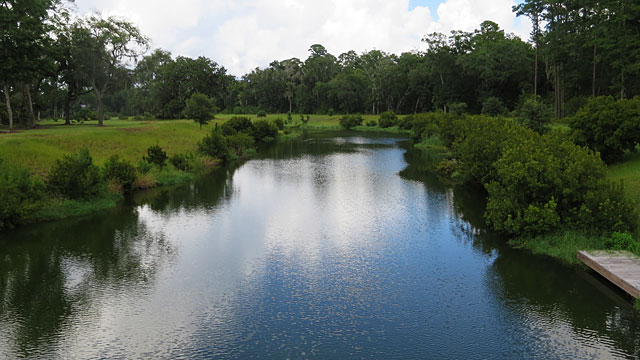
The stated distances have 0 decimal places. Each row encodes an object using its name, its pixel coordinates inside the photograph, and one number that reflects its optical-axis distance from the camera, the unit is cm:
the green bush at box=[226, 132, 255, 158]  4993
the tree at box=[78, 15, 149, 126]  5091
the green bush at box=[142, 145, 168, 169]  3366
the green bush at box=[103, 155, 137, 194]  2761
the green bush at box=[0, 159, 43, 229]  2002
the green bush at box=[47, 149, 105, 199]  2353
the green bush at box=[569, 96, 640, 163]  2395
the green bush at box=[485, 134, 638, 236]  1698
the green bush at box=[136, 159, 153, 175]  3119
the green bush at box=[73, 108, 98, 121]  6865
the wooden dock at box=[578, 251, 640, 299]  1326
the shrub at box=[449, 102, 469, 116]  6969
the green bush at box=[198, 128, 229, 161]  4344
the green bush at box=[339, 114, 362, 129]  9462
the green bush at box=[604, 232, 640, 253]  1575
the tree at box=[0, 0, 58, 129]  3775
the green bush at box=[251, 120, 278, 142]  6606
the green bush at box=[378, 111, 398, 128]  8794
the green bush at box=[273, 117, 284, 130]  8031
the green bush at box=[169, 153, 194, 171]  3659
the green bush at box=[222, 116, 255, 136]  5984
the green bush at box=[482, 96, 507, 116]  7494
